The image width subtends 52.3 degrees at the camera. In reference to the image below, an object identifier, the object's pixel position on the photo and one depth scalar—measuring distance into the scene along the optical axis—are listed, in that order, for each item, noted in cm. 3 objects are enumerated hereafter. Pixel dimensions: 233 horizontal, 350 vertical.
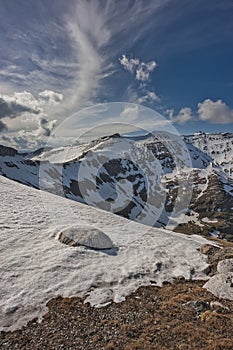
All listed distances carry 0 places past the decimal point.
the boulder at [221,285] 1931
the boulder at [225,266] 2336
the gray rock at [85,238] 2694
